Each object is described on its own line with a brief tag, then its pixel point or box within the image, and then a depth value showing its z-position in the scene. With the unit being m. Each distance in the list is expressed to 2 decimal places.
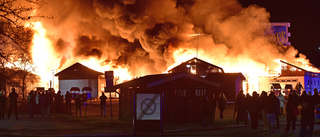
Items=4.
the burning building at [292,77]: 62.62
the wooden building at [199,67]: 59.44
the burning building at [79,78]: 67.31
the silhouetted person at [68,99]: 28.48
